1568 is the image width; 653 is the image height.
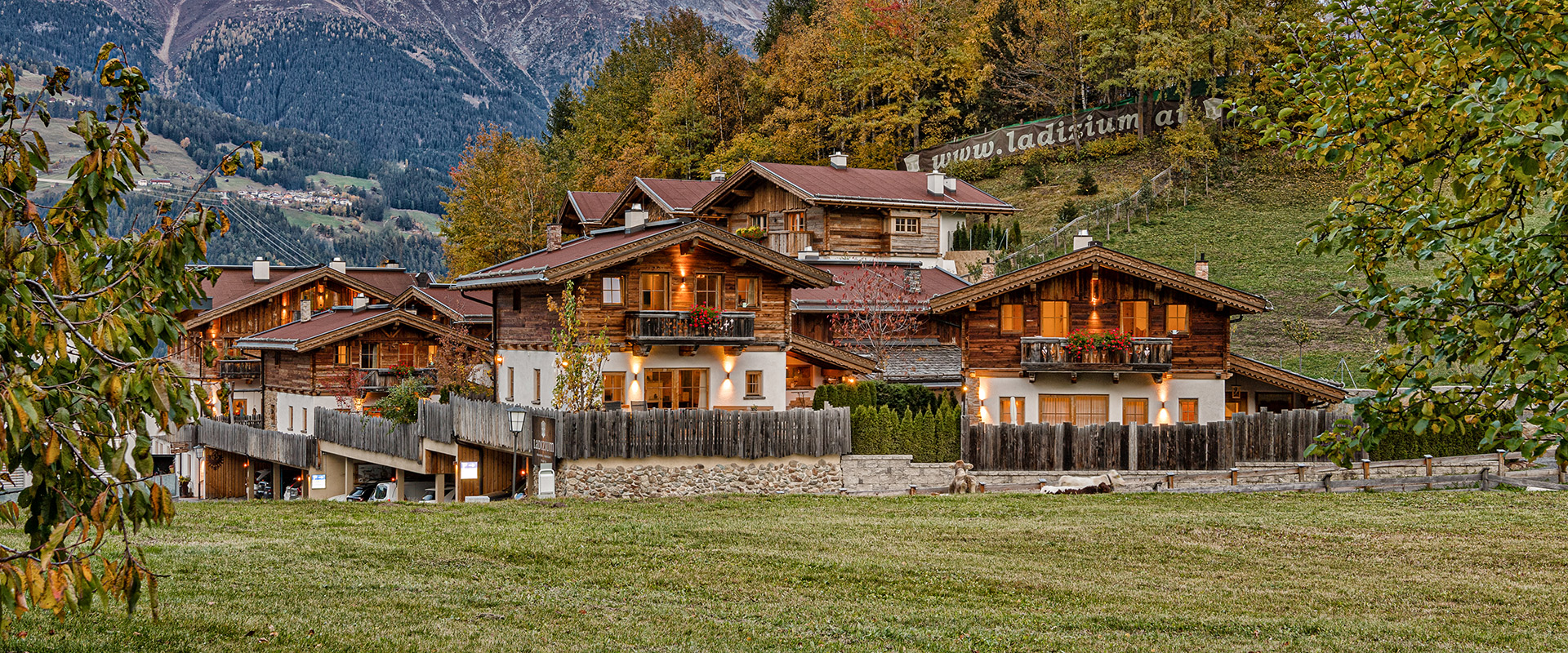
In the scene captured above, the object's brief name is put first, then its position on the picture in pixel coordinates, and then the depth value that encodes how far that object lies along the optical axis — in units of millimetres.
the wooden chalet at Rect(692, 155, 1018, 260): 54438
